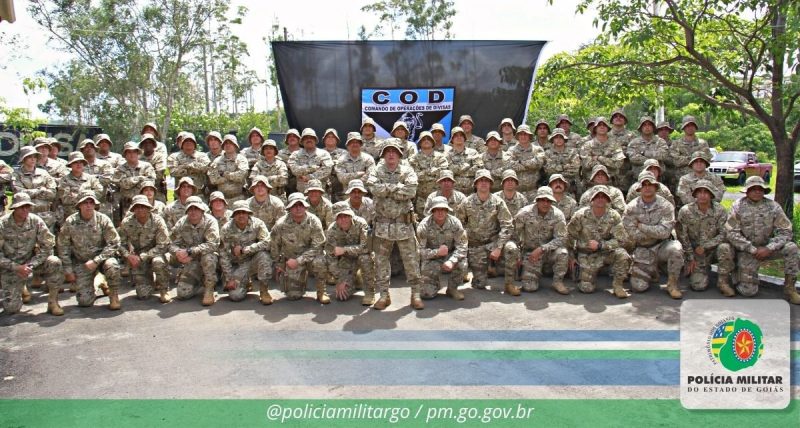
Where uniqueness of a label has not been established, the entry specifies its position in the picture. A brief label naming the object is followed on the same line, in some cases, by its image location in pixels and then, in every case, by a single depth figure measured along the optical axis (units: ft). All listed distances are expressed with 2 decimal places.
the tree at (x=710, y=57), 27.48
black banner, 33.94
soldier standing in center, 23.26
